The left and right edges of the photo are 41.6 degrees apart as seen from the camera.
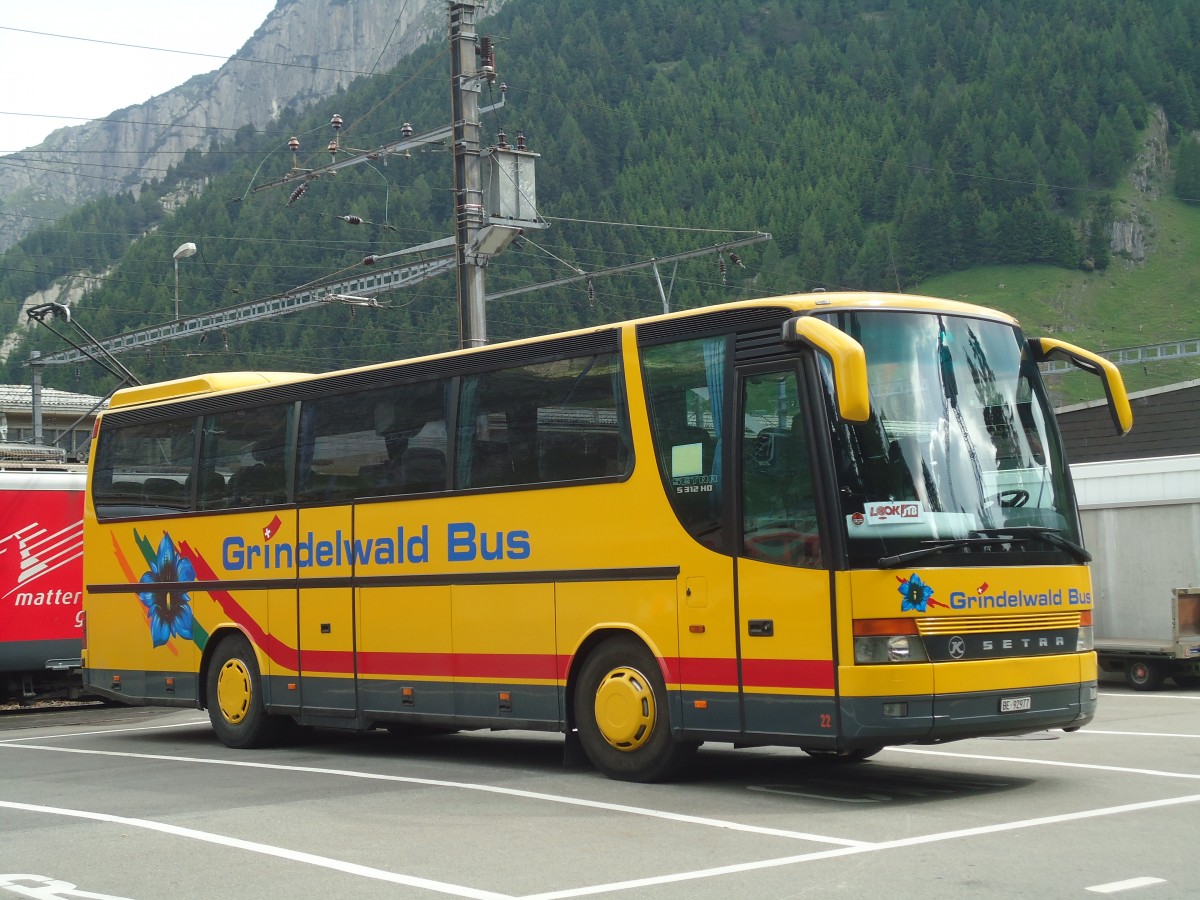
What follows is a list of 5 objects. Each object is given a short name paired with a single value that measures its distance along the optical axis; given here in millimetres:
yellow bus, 10023
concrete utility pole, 20969
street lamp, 34688
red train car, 21719
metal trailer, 22297
